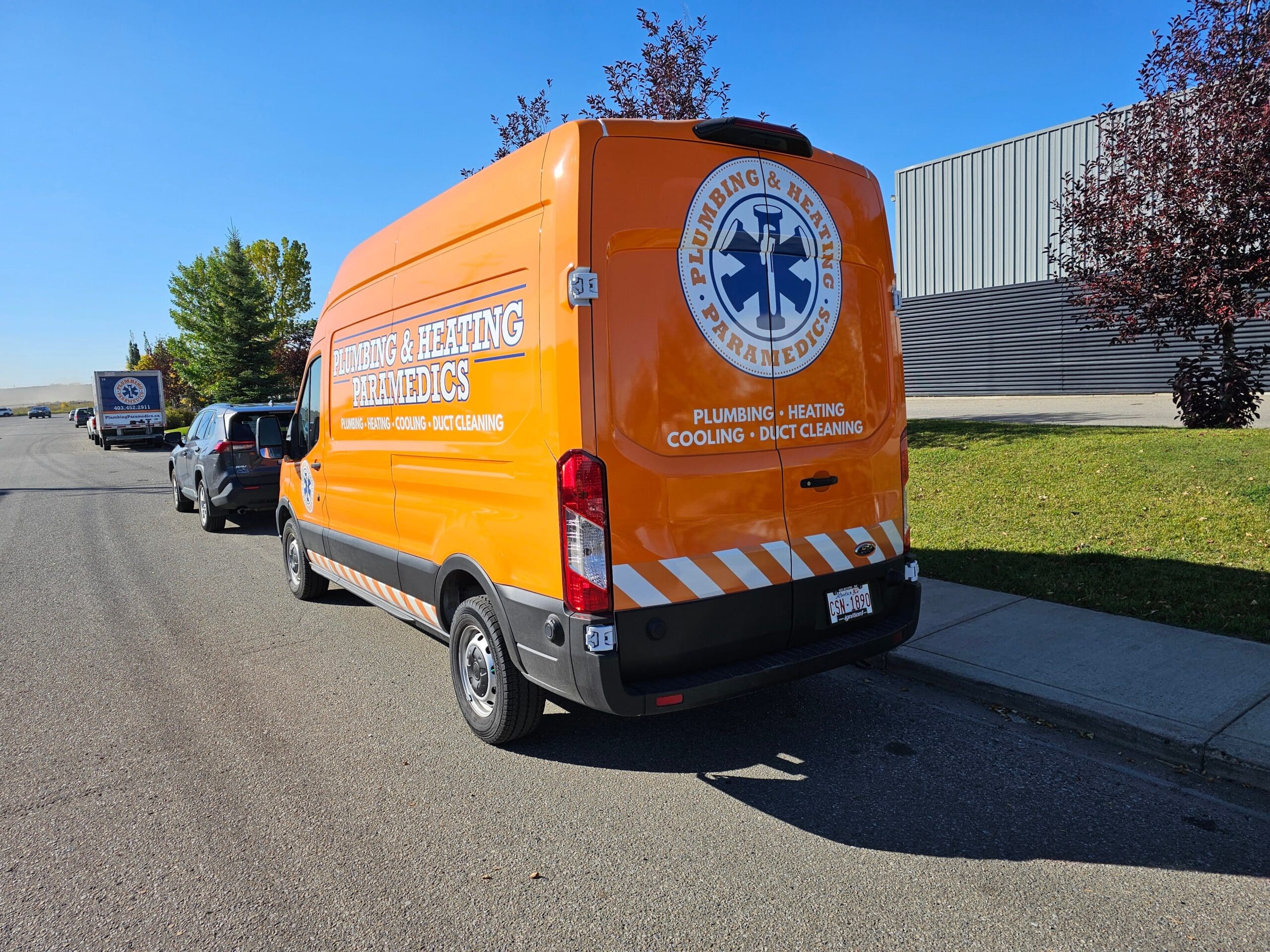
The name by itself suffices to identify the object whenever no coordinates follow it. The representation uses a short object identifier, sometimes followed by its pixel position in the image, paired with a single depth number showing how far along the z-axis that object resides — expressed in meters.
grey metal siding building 22.23
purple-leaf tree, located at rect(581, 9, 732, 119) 14.12
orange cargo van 3.37
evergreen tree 38.09
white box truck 30.91
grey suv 10.52
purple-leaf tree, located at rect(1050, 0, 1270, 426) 10.93
